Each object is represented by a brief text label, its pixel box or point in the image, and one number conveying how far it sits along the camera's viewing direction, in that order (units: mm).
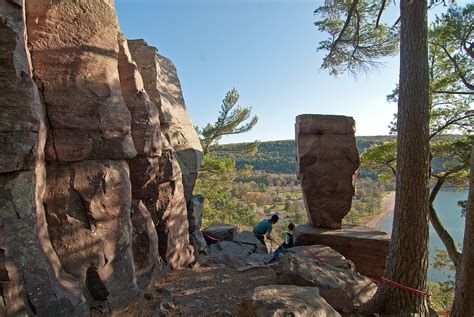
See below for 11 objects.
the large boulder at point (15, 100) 2787
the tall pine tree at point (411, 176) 3943
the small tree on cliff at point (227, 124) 18312
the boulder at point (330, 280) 4055
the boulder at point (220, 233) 8531
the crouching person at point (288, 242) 6907
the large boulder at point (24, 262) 2723
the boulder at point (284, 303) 2711
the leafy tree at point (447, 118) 9309
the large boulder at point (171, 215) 5434
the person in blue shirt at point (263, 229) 8570
